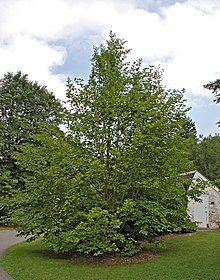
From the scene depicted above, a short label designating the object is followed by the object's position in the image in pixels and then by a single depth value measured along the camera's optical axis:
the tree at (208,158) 38.41
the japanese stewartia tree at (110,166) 9.52
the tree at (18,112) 27.78
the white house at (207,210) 21.97
